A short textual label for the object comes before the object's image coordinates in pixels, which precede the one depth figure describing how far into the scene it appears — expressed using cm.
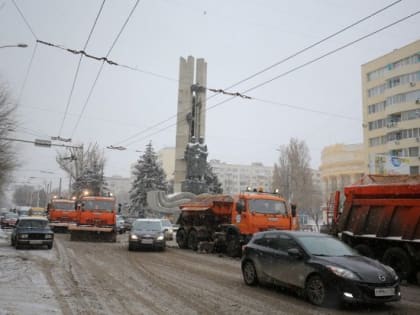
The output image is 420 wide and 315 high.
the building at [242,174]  14112
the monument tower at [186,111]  5000
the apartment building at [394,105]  5125
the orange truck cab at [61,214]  3347
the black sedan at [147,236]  1973
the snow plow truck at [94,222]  2531
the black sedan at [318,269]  802
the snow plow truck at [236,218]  1788
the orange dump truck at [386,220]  1247
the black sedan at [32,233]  1934
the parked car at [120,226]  3781
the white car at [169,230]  2901
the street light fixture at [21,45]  1832
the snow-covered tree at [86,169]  6206
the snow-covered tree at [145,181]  5669
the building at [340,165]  9094
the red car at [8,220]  4133
